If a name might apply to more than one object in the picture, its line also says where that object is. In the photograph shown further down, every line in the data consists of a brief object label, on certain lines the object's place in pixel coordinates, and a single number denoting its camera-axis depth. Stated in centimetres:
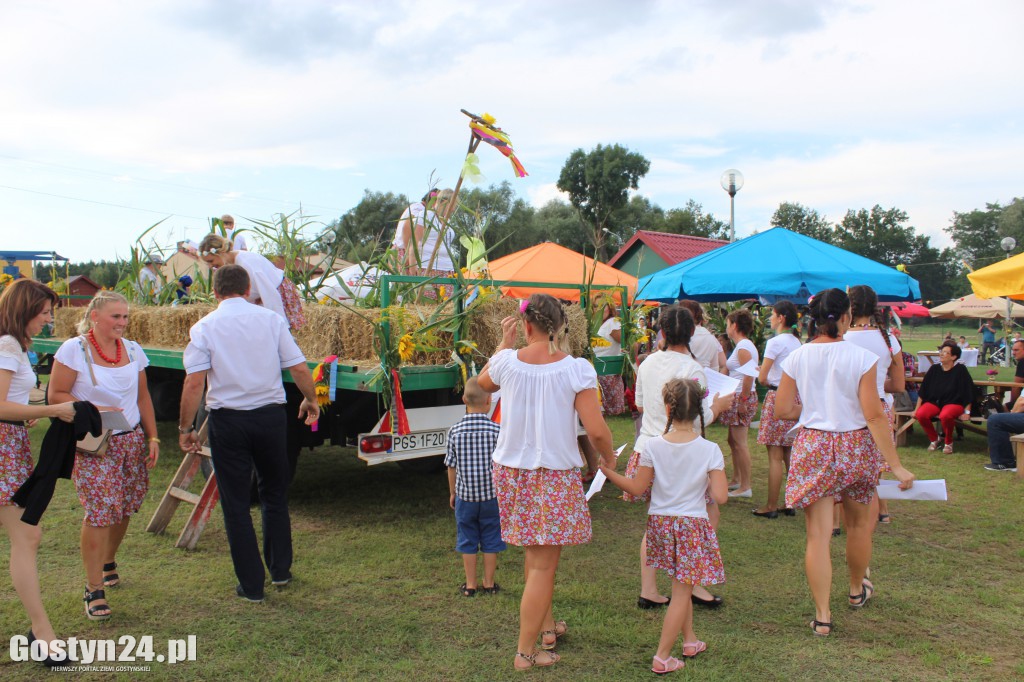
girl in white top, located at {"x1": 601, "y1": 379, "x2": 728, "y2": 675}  325
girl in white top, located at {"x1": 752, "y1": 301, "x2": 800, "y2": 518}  566
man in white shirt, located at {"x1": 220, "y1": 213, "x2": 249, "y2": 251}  663
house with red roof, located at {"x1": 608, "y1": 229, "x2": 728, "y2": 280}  2594
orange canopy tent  1226
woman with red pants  853
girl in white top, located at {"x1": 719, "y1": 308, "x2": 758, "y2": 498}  606
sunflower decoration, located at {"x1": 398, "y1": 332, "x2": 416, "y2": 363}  479
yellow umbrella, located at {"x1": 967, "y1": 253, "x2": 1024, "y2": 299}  782
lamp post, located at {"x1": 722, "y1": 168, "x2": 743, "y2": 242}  1370
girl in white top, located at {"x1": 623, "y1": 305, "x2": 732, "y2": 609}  399
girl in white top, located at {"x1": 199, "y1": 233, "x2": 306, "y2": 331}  489
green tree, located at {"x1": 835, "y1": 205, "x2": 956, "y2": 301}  7419
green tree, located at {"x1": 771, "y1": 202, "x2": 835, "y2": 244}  7338
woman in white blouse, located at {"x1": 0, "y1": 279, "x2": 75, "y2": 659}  322
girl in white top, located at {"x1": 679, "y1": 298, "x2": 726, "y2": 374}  562
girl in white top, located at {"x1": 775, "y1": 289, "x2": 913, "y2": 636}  363
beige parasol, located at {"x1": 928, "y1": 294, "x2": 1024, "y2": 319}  2494
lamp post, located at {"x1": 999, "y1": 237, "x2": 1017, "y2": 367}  2108
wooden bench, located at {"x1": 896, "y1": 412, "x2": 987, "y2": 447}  871
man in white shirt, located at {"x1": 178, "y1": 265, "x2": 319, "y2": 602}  391
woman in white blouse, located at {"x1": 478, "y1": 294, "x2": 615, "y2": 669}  319
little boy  412
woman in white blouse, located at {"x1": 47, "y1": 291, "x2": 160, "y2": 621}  369
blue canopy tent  913
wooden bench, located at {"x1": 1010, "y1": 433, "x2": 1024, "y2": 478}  713
